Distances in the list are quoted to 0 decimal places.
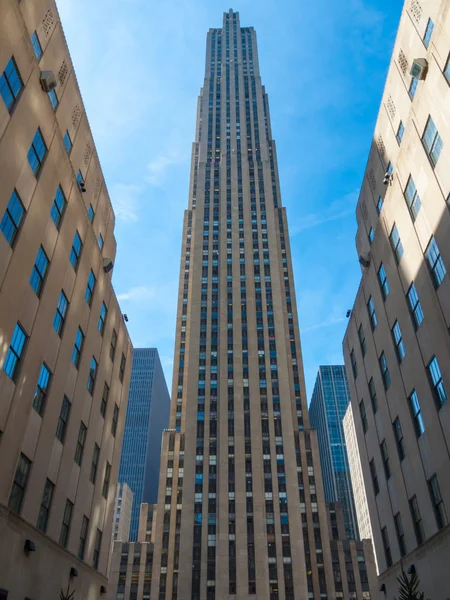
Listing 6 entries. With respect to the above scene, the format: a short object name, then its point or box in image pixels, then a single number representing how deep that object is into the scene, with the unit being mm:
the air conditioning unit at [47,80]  24703
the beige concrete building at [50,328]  21219
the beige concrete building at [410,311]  23922
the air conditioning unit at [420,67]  25294
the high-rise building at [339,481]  185500
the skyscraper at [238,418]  77750
